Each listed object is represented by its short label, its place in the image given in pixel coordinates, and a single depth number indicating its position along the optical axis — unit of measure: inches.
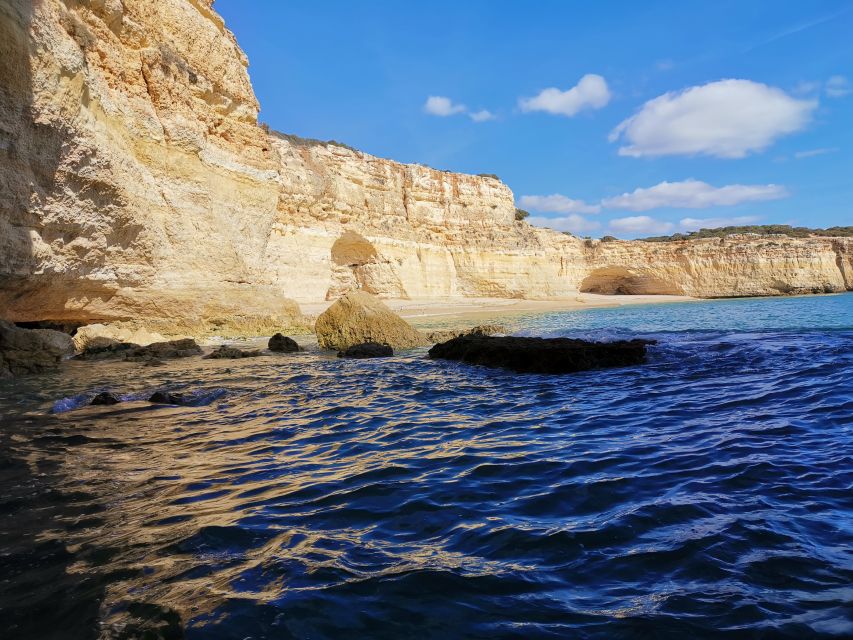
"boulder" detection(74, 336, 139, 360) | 547.2
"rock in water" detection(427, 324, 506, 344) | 652.7
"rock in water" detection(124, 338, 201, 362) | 529.7
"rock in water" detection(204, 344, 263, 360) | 523.5
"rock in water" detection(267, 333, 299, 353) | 589.9
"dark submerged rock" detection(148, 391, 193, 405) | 287.6
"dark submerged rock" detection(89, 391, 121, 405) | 283.4
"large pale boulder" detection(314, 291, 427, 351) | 608.7
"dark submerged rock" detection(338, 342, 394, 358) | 527.8
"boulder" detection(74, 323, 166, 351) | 618.5
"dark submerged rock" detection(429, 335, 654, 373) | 374.0
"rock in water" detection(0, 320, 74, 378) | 428.8
